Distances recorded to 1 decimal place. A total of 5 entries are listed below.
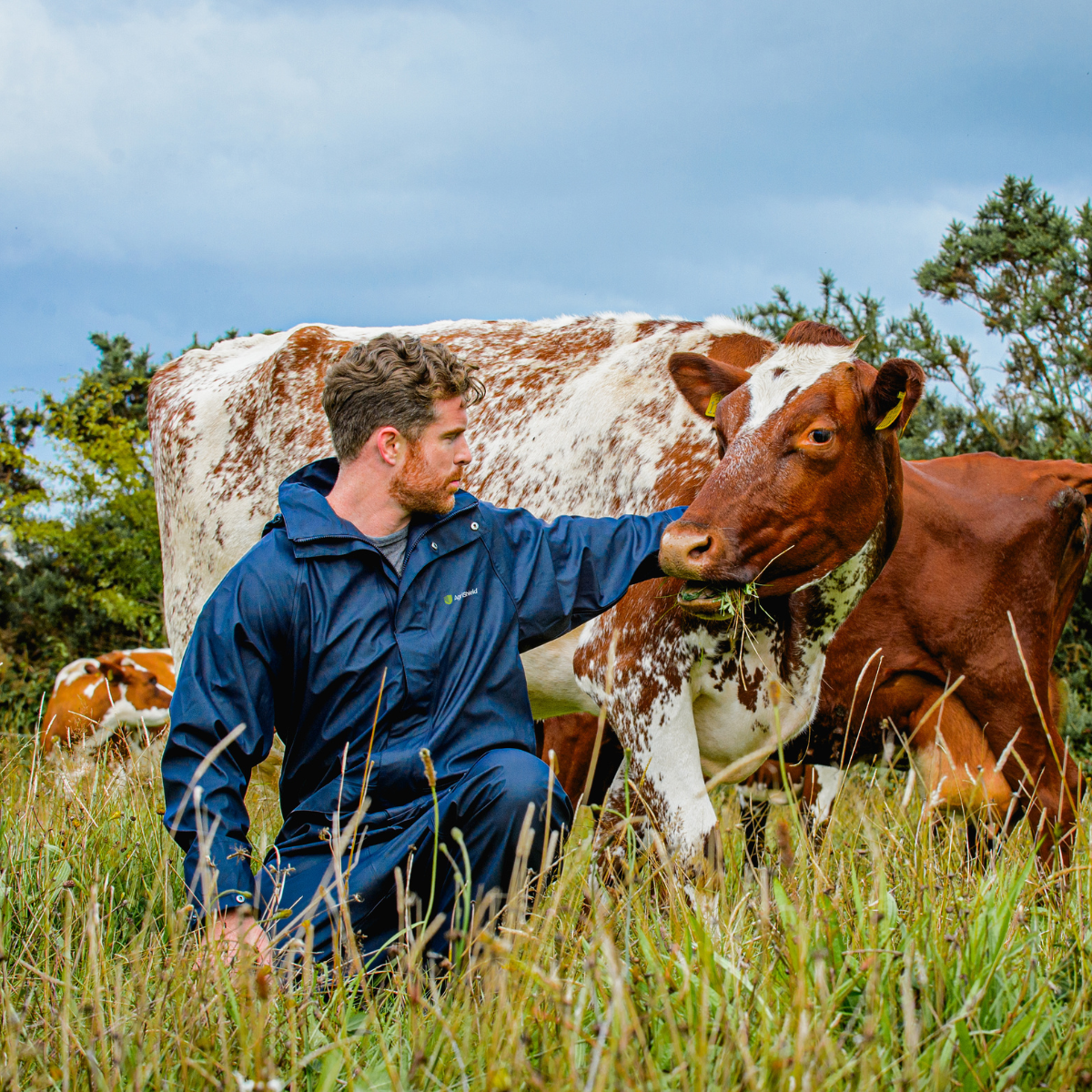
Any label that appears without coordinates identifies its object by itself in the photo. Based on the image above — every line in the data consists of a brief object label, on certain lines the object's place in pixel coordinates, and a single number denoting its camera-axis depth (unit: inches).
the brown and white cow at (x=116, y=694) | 370.6
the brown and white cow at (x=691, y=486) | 139.6
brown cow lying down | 215.2
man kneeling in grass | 108.0
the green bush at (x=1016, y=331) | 384.2
